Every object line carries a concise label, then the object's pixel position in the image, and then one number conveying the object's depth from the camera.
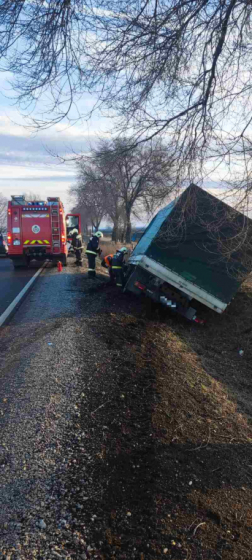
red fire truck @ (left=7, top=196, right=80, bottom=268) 15.35
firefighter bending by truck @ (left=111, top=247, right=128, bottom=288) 10.78
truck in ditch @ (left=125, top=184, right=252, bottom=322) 8.83
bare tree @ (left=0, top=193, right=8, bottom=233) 102.91
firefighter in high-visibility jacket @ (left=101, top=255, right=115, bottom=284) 11.27
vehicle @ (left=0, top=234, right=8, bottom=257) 23.85
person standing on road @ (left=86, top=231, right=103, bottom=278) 12.03
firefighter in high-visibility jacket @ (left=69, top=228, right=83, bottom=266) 17.12
